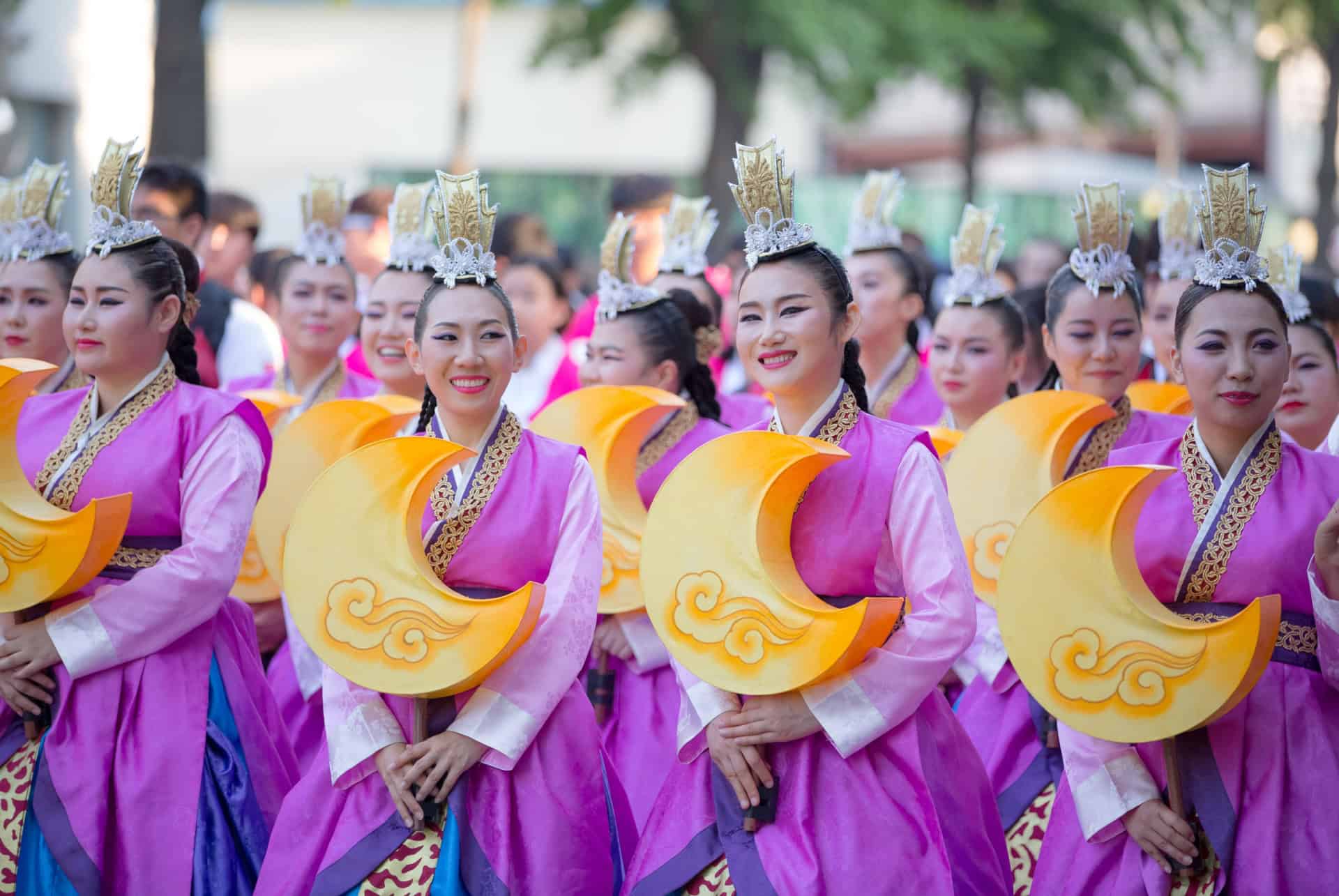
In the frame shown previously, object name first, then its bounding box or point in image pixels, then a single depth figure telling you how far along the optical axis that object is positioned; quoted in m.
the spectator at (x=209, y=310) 11.55
